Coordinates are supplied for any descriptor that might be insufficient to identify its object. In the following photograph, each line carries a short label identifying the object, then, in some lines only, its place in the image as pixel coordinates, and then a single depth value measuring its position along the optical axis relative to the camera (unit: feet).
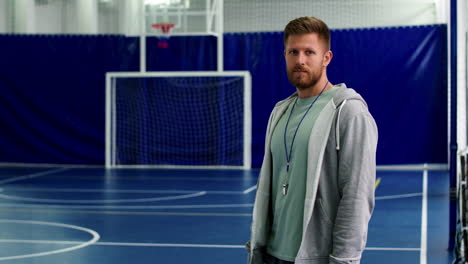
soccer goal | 51.70
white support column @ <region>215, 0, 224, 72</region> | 50.96
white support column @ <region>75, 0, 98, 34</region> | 53.62
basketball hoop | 50.16
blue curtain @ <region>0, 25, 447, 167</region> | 49.57
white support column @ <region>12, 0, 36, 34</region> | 53.57
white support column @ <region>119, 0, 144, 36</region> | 52.19
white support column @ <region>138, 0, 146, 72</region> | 50.75
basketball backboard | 50.55
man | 7.68
